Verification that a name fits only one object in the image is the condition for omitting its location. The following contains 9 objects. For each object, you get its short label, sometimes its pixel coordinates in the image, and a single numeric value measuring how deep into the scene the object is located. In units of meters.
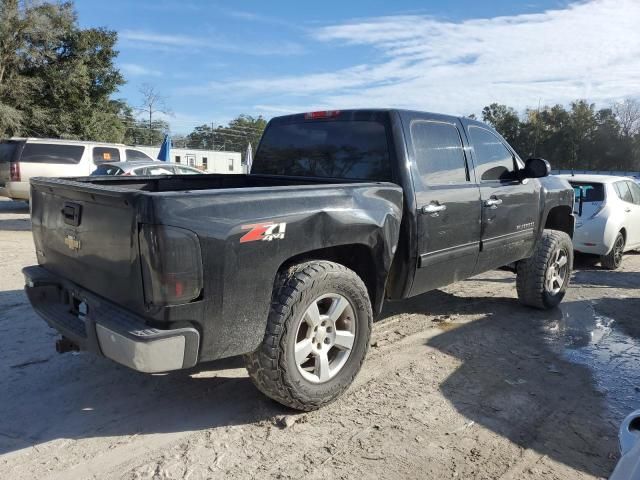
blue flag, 18.12
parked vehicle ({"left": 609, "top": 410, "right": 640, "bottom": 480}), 1.63
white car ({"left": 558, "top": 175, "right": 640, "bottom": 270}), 8.25
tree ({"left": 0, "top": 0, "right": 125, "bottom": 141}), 28.92
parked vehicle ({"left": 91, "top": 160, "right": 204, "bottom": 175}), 11.89
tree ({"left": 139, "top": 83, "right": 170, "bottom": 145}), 57.88
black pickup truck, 2.61
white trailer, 35.09
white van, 13.34
